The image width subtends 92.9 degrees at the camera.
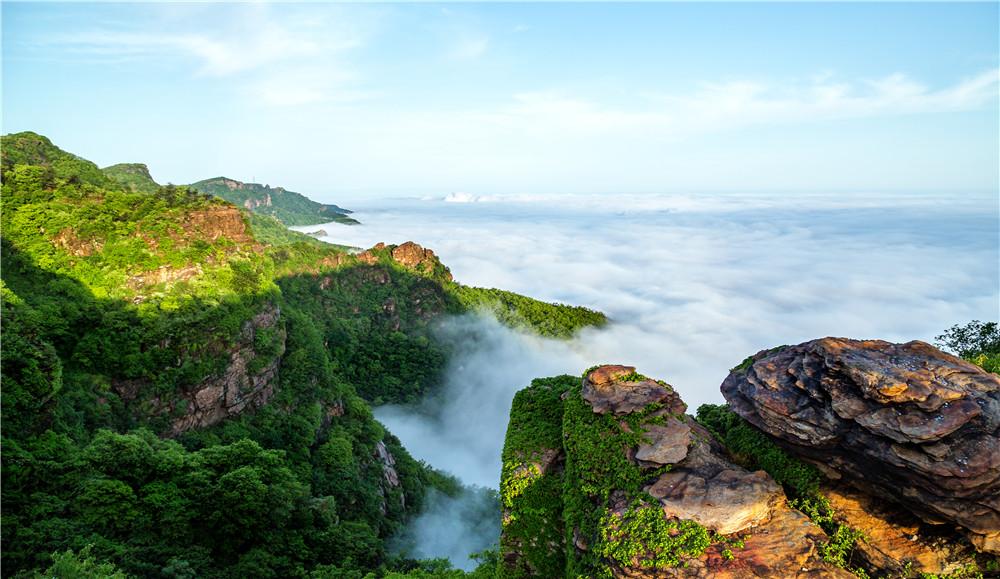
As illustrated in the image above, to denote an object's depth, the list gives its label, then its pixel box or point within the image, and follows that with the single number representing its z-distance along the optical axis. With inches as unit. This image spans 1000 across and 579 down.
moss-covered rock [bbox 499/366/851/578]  431.2
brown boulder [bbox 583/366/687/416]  558.9
